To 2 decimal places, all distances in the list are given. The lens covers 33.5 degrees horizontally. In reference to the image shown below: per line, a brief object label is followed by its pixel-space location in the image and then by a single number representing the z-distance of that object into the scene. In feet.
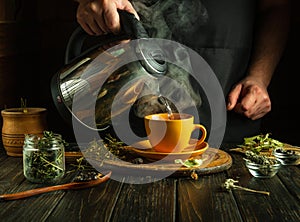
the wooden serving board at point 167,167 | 3.98
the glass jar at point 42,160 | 3.82
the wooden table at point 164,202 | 3.14
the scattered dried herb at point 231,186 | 3.66
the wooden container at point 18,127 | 4.77
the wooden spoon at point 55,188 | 3.45
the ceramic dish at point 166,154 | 4.17
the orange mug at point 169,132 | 4.19
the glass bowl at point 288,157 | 4.44
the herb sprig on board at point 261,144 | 4.81
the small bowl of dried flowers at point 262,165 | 3.97
